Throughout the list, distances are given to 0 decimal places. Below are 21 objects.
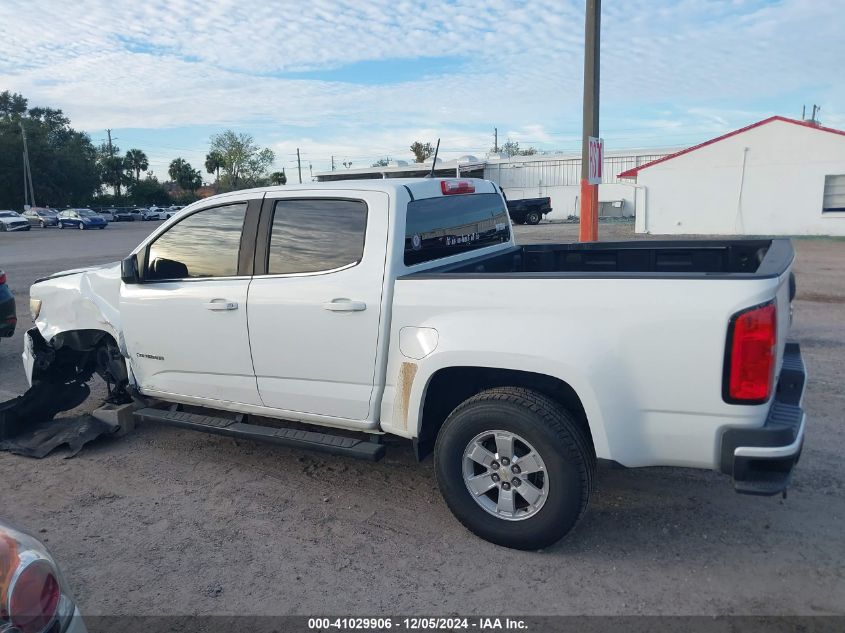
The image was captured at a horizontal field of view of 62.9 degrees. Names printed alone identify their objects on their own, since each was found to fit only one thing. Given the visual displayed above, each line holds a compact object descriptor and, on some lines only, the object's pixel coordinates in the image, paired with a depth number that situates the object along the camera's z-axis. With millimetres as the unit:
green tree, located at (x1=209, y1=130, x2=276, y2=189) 89656
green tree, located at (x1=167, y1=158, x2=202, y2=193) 90375
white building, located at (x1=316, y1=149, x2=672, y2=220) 41938
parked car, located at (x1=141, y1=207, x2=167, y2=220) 63875
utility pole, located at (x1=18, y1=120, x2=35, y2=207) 64262
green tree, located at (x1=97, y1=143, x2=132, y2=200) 87000
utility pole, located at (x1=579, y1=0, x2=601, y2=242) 10117
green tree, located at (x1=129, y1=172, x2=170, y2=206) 82062
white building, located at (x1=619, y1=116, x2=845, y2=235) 24750
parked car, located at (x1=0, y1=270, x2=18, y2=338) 7875
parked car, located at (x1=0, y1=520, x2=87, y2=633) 1944
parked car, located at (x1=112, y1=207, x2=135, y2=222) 63375
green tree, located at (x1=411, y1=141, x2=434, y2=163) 69325
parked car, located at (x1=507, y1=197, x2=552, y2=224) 36406
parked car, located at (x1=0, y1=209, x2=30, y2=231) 45875
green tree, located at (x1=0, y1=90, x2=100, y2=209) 66938
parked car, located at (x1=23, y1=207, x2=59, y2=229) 50906
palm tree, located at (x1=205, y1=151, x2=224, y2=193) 90812
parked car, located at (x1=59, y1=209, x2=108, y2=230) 47844
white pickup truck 3082
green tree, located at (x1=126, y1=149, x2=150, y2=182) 95062
